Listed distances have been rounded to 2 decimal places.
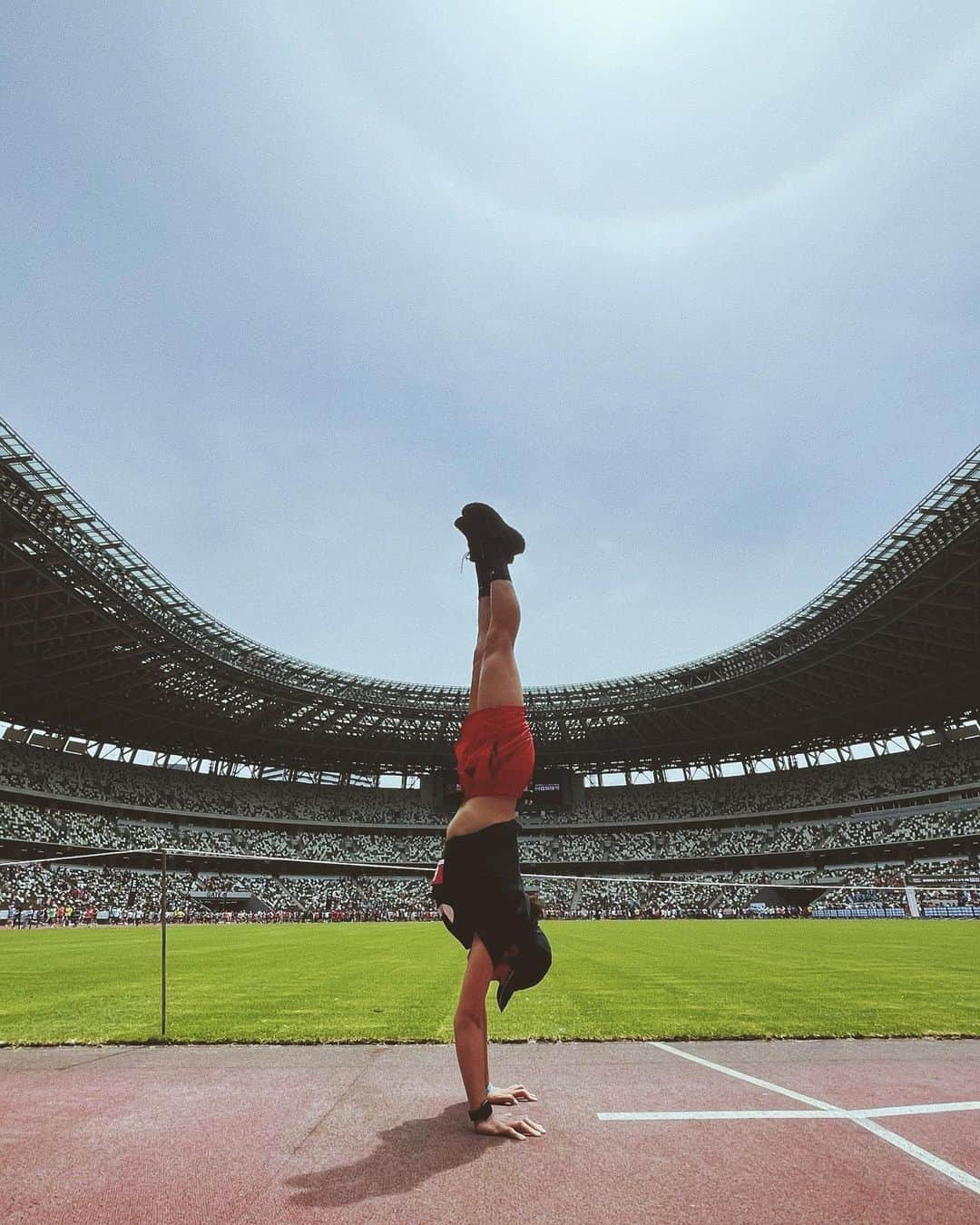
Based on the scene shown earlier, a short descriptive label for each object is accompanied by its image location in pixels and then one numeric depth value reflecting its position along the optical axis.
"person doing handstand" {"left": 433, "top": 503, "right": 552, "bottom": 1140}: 3.88
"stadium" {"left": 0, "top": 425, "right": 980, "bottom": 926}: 36.47
